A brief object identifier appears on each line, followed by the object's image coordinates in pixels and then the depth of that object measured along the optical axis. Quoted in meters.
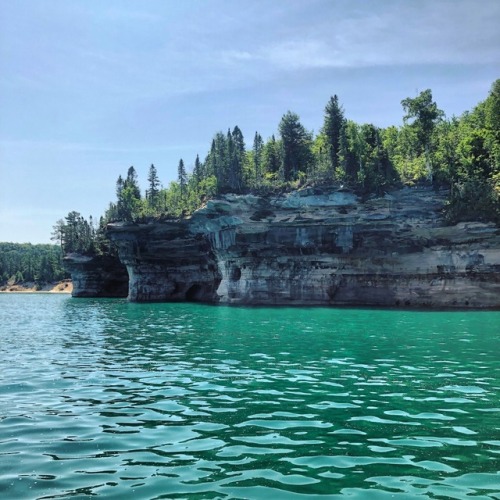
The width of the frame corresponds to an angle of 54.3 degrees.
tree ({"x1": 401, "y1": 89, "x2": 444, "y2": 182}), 60.94
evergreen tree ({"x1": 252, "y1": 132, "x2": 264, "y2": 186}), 86.53
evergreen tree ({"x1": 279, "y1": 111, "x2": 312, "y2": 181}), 77.14
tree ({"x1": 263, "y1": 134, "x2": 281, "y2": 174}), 86.88
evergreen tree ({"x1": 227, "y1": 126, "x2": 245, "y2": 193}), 75.18
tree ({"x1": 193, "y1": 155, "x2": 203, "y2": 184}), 101.94
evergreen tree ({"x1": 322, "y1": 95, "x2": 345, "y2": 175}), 72.44
